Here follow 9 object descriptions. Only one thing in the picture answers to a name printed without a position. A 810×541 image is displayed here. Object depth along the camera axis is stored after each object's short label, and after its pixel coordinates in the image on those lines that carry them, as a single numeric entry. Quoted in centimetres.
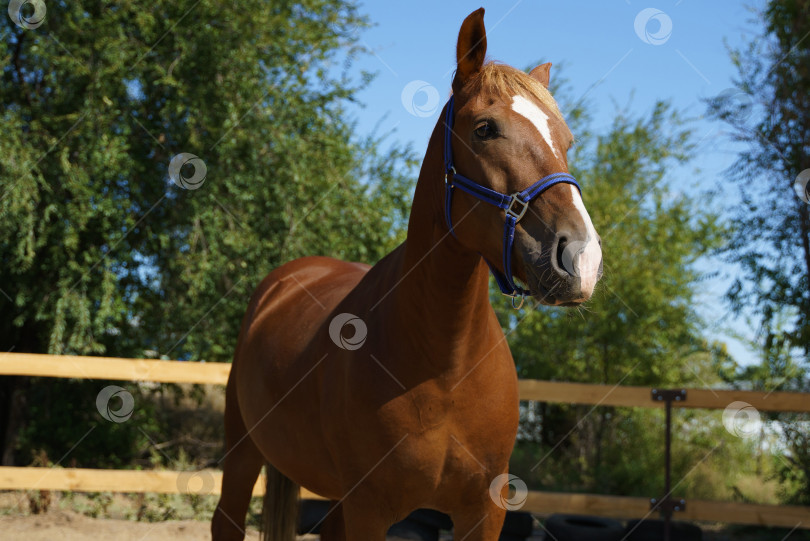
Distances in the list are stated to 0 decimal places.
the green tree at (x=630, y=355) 853
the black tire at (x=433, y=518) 475
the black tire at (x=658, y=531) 480
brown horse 168
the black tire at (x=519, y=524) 486
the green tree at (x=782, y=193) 591
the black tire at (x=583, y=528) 469
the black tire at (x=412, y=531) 463
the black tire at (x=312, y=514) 511
